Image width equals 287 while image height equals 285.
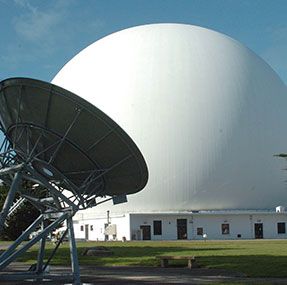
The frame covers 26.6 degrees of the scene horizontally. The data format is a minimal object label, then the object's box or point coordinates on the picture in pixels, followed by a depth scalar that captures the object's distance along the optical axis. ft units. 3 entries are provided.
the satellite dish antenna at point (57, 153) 66.74
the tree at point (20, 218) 198.29
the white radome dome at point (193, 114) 252.62
